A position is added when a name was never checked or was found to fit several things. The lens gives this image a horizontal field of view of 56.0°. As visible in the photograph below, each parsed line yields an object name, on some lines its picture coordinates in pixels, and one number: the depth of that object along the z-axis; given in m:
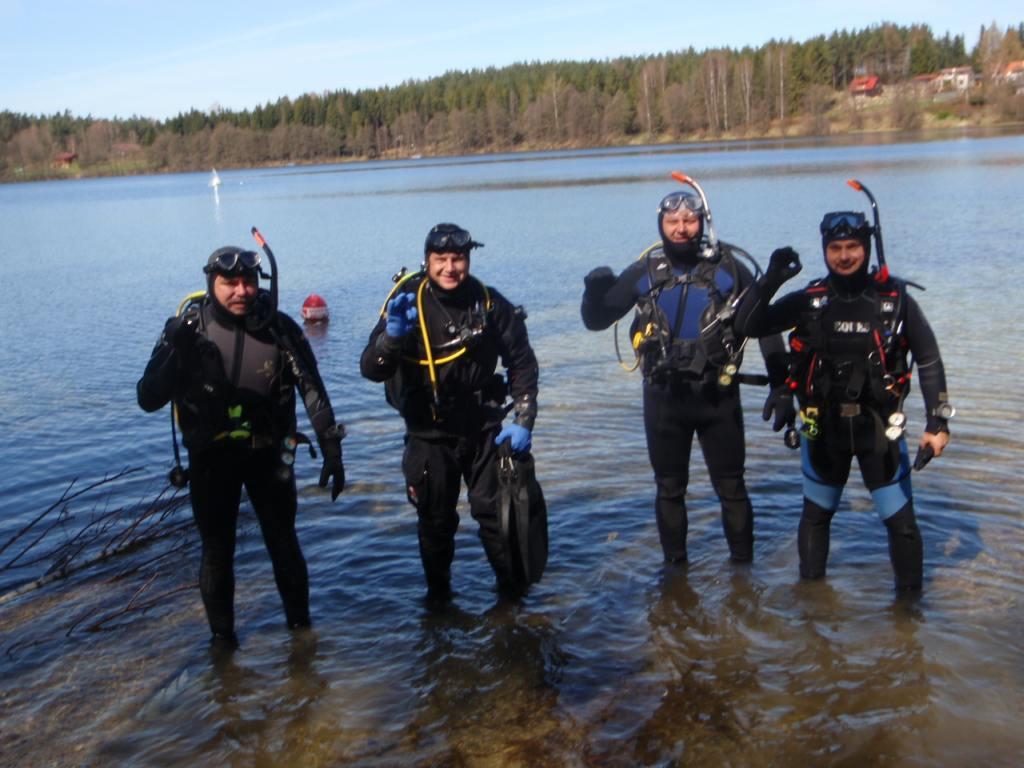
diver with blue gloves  4.27
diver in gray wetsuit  3.92
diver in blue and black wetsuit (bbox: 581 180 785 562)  4.54
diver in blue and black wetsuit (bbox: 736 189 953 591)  4.14
